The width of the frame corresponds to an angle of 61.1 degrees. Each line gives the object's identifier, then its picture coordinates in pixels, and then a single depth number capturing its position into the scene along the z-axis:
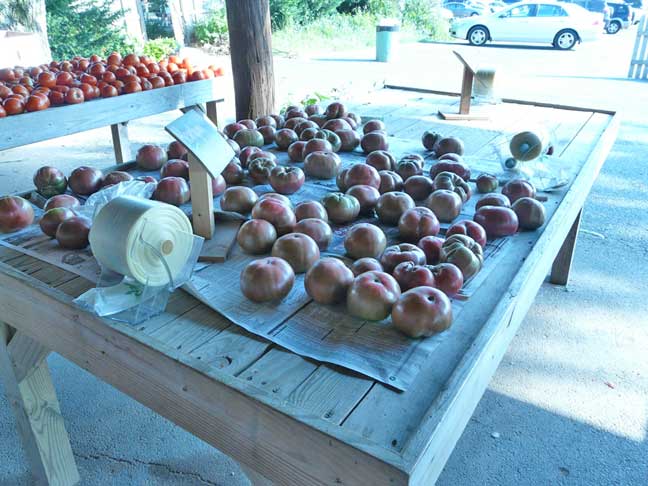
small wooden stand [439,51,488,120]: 3.39
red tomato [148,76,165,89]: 4.25
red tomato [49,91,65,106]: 3.64
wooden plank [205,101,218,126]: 4.93
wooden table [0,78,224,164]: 3.36
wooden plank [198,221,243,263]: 1.58
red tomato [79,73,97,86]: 3.91
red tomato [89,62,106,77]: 4.29
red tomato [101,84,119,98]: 3.91
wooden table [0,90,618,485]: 0.96
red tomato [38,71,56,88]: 3.89
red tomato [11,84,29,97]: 3.56
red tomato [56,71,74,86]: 3.95
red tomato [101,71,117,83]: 4.10
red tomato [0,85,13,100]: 3.47
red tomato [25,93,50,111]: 3.44
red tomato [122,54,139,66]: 4.62
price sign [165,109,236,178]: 1.43
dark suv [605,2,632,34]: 19.41
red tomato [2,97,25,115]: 3.32
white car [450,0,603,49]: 14.26
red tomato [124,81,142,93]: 4.05
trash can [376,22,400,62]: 11.91
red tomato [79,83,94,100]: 3.80
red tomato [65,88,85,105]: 3.67
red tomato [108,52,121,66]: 4.68
